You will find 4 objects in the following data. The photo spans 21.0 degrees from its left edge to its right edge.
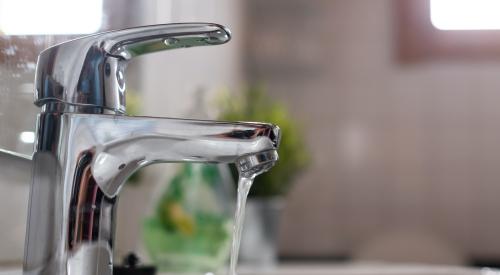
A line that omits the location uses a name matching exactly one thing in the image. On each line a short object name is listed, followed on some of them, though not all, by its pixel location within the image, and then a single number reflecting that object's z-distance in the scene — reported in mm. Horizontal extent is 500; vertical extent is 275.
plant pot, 1723
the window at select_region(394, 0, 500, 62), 3768
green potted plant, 1730
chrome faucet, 758
